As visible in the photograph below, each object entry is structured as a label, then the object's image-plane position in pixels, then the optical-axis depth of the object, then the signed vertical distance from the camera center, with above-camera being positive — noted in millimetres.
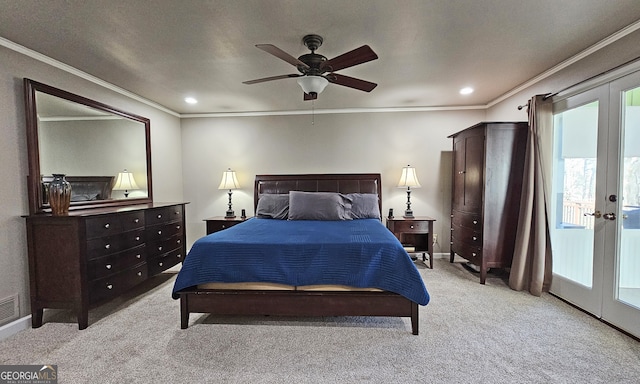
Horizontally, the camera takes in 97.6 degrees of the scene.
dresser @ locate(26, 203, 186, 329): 2434 -688
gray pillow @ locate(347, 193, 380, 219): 4105 -385
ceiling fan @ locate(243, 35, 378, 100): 2064 +919
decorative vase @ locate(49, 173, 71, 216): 2508 -103
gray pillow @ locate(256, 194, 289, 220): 4138 -377
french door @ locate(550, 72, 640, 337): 2281 -219
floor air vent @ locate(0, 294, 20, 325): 2322 -1058
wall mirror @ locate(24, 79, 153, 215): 2568 +386
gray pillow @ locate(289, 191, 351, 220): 3903 -369
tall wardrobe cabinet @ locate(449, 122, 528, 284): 3363 -134
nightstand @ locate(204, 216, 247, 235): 4332 -651
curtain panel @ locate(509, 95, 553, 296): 3033 -379
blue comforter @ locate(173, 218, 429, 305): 2303 -694
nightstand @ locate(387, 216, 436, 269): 4156 -708
